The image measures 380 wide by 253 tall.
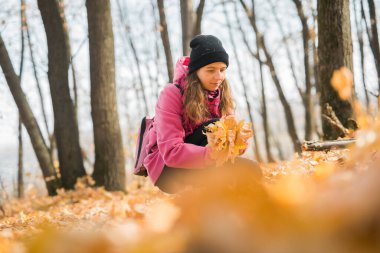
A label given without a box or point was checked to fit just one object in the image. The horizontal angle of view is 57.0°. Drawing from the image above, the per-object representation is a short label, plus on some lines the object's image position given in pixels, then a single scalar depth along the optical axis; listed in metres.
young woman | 2.54
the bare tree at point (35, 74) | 12.09
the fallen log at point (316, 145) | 2.41
